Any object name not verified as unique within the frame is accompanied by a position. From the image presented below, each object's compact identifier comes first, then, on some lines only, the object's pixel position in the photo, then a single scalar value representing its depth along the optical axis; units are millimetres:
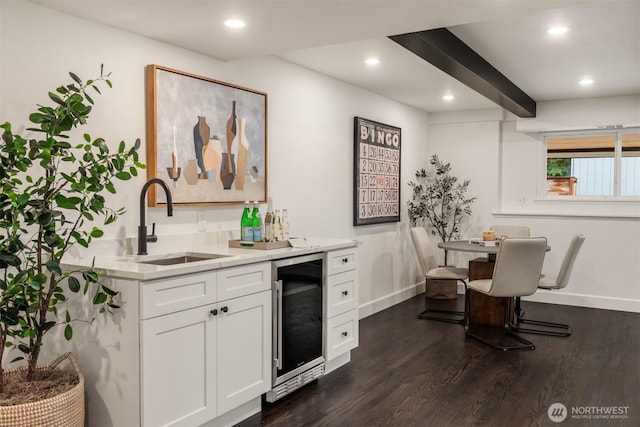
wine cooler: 3021
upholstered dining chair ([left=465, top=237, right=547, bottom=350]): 4188
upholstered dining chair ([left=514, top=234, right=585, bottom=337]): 4598
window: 5930
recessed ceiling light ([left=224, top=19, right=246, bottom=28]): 2723
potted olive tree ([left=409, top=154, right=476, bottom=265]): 6375
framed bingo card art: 5078
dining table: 4883
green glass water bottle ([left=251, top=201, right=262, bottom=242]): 3316
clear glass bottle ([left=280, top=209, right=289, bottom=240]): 3416
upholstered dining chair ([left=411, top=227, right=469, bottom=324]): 5141
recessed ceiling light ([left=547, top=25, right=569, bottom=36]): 3410
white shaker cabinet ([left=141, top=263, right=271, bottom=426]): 2318
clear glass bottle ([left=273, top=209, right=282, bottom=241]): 3334
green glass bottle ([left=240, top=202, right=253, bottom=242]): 3316
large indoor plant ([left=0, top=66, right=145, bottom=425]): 2096
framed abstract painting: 3066
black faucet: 2896
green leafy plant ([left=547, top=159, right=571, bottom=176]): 6238
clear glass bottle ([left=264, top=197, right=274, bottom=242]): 3307
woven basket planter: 2008
